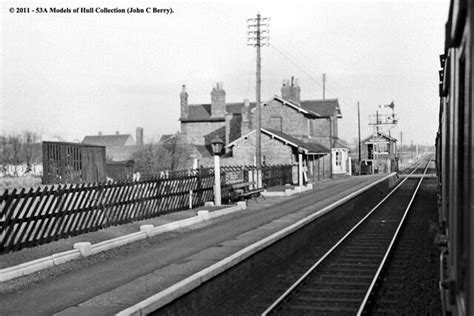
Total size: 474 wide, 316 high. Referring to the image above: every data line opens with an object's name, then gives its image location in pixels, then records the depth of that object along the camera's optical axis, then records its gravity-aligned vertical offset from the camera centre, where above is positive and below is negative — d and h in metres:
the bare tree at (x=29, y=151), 47.99 +0.76
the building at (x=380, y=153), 64.68 +0.79
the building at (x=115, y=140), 79.06 +3.37
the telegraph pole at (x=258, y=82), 29.61 +4.17
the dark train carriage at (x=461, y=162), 2.41 -0.02
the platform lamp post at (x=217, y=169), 19.94 -0.37
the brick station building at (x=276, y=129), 41.81 +2.78
